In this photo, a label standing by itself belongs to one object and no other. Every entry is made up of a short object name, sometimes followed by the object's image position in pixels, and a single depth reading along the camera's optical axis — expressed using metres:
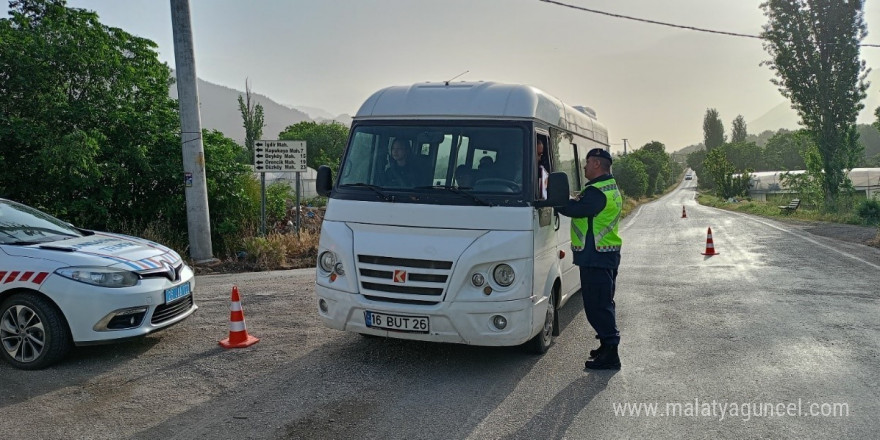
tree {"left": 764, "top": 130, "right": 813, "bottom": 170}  118.69
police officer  5.58
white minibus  5.13
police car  5.42
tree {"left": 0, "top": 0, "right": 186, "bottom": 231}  11.47
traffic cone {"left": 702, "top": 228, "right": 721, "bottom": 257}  14.34
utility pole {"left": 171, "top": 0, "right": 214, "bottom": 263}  11.62
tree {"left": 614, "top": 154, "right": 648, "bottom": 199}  72.81
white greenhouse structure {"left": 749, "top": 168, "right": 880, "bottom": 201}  57.28
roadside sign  13.66
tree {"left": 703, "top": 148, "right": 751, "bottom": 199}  68.00
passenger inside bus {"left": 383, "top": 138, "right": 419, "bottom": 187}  5.67
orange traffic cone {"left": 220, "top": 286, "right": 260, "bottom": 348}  6.26
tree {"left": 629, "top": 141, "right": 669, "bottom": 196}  96.50
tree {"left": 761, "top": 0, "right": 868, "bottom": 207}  29.72
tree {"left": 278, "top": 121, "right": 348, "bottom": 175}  54.92
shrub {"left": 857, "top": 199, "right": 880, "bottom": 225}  23.12
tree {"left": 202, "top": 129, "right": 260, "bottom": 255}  13.33
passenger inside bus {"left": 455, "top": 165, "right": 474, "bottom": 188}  5.53
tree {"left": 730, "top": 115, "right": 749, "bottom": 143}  148.50
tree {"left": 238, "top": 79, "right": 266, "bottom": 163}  34.59
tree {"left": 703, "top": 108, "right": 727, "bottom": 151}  146.75
